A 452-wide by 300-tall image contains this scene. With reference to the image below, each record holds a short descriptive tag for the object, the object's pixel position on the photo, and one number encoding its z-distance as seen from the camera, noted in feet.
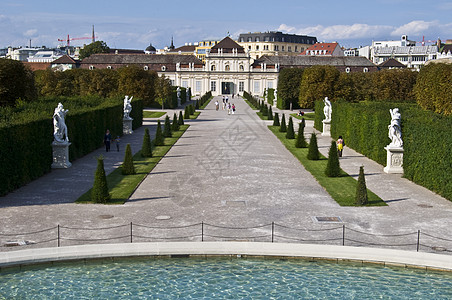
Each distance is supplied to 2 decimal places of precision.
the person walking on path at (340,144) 102.99
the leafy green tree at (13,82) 130.31
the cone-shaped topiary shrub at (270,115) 197.50
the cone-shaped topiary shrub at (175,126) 153.07
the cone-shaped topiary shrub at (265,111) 213.46
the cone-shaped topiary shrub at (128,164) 83.97
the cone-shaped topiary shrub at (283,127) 151.64
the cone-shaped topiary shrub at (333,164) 83.05
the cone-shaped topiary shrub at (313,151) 99.86
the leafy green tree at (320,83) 198.70
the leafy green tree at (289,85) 249.55
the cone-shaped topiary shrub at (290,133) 135.44
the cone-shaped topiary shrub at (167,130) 138.00
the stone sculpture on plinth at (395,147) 85.35
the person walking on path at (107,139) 108.88
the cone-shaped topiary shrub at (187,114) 197.88
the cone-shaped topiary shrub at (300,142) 117.91
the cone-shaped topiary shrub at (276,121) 169.89
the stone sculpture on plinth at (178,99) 274.57
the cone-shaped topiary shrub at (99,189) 65.47
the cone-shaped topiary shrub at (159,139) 121.19
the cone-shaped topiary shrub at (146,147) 103.24
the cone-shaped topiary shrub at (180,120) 168.68
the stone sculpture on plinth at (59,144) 88.49
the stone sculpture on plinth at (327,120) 142.72
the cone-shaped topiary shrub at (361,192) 65.57
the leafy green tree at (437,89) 115.85
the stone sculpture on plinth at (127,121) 147.13
